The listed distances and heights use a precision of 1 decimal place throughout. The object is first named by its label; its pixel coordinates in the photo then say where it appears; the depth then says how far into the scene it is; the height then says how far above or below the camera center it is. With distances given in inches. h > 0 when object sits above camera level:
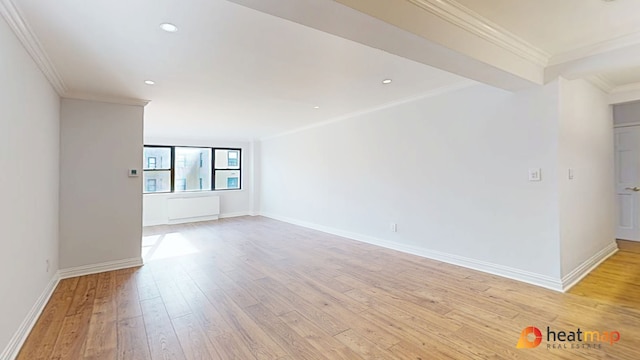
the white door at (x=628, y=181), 184.5 +0.4
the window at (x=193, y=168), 293.3 +16.1
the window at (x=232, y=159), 323.6 +27.4
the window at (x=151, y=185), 277.1 -1.7
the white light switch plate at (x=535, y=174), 116.2 +3.2
